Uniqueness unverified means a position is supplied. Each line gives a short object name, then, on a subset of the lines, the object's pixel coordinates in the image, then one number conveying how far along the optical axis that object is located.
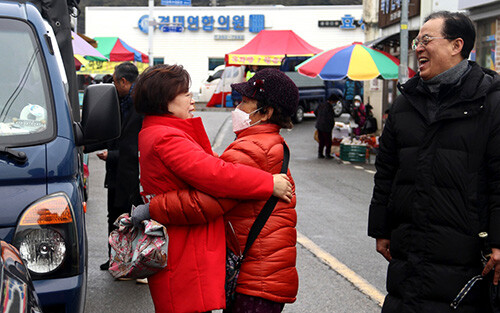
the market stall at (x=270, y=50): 27.80
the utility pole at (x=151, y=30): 32.83
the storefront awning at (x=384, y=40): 18.62
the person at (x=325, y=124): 18.11
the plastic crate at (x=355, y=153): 18.03
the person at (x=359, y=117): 23.06
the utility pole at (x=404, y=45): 15.30
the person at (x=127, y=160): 6.11
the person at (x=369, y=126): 22.66
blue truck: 3.38
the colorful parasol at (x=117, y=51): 31.28
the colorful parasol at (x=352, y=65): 15.80
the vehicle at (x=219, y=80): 32.88
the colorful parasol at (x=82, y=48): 16.80
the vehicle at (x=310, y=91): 27.38
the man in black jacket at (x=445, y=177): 3.22
